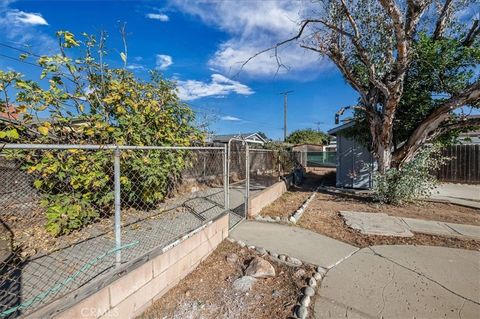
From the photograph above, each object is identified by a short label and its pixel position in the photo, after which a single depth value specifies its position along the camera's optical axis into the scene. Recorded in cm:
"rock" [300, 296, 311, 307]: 271
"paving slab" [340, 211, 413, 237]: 504
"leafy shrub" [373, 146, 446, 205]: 754
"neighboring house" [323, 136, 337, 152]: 4117
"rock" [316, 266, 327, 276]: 337
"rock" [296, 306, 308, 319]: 253
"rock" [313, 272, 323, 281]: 323
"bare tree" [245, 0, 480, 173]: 716
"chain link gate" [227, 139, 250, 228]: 583
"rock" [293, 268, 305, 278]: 333
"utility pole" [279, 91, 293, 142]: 3513
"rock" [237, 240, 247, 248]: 427
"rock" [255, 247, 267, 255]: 399
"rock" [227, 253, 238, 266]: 373
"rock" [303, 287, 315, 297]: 288
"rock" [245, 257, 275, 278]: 332
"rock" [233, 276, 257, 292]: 307
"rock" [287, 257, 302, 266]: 363
